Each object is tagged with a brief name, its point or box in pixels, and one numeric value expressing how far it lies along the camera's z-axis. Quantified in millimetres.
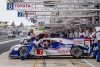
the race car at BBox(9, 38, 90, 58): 17859
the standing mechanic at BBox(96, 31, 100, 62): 16094
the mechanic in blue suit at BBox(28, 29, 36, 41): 19481
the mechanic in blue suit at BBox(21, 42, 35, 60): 17694
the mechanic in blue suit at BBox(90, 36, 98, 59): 17362
